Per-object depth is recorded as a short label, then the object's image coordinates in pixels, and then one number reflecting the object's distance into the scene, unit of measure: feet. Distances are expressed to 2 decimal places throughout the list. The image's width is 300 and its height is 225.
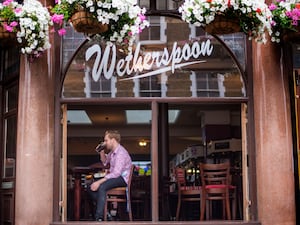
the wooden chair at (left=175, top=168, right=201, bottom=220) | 27.50
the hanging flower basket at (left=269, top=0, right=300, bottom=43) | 22.67
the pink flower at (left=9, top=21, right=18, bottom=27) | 22.38
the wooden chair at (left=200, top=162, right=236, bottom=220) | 26.22
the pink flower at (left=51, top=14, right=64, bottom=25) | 22.36
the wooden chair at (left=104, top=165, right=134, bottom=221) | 26.07
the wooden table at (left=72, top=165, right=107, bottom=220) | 25.67
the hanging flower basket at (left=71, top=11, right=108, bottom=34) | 21.36
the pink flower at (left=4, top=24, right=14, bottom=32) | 22.35
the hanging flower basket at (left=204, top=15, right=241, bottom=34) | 21.88
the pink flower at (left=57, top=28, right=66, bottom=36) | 23.18
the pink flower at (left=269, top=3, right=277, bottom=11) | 23.00
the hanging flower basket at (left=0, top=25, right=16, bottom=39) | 22.56
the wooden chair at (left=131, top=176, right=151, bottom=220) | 25.39
